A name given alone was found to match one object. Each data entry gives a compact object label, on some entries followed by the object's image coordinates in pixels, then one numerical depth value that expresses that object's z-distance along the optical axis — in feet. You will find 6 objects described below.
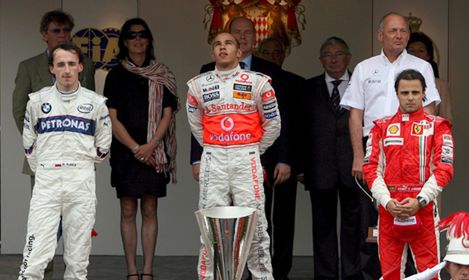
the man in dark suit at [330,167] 52.35
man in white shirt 46.22
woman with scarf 51.50
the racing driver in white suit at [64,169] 44.61
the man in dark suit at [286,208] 53.73
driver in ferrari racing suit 41.57
